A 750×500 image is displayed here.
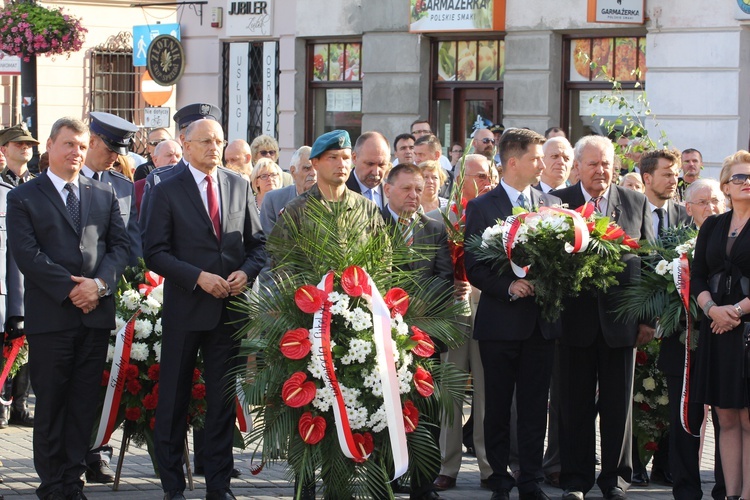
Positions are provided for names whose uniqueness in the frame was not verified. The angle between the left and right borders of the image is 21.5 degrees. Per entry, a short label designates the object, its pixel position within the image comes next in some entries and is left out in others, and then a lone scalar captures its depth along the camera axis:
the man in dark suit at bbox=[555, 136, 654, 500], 12.30
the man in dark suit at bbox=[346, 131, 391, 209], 13.04
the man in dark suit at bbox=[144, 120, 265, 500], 11.39
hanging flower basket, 32.41
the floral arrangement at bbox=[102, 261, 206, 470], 12.18
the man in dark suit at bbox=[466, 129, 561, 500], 11.84
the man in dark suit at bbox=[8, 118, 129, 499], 11.22
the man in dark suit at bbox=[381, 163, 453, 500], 11.93
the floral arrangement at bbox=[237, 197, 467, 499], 10.40
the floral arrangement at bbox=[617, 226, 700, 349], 11.82
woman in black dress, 11.16
